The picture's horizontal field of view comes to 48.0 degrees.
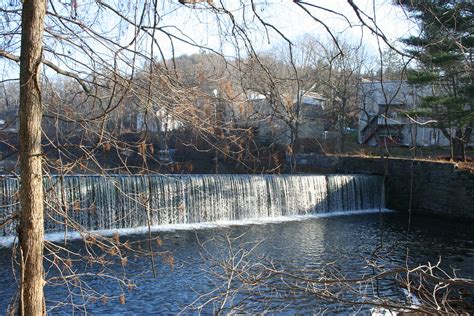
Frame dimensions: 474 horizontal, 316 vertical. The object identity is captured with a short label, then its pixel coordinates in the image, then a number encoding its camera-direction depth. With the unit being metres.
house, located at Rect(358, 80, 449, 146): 22.73
